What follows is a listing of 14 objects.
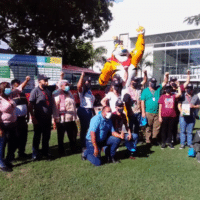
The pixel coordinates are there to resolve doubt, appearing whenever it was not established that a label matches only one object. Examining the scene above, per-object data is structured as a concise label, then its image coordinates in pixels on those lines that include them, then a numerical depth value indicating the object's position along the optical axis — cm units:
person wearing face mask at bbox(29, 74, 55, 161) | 425
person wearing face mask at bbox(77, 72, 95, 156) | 462
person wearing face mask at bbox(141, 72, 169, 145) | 557
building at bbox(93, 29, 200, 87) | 2688
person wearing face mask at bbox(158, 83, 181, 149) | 528
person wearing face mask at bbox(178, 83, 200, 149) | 536
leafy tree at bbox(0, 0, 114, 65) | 1049
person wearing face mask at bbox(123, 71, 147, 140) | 502
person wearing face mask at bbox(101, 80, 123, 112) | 457
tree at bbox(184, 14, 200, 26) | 1137
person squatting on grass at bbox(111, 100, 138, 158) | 441
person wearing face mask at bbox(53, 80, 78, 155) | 447
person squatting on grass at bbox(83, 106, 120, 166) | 412
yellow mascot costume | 500
